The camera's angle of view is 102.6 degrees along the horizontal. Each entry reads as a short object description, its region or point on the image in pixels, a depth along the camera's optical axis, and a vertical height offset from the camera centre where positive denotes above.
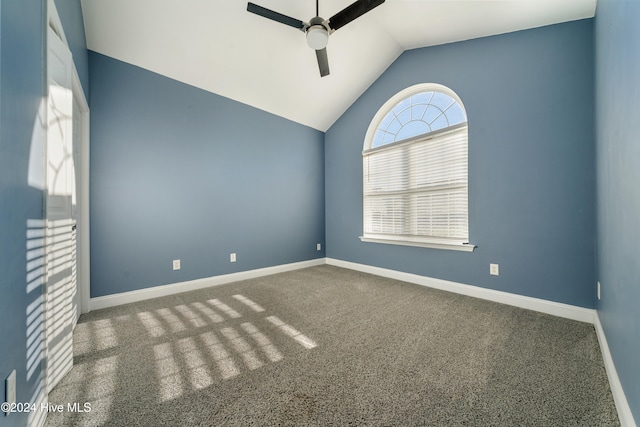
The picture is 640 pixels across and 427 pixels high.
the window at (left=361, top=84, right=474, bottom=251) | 3.07 +0.57
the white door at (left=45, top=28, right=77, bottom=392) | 1.39 +0.03
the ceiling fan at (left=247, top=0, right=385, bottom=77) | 2.18 +1.76
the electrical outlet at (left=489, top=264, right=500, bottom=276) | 2.70 -0.61
